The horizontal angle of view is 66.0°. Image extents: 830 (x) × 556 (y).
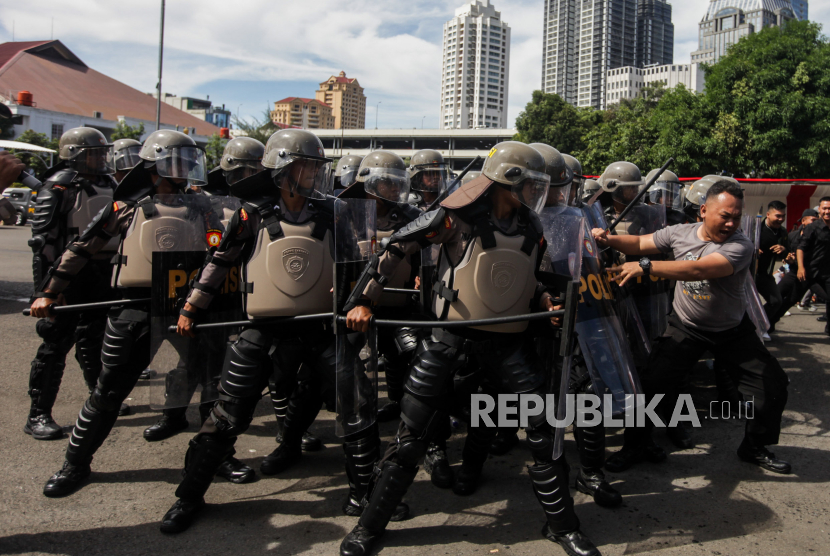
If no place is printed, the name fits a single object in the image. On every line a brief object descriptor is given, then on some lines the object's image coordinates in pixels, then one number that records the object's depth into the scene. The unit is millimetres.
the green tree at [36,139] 37675
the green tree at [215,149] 30742
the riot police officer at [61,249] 4637
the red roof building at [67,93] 55688
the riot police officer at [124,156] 5555
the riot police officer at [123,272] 3777
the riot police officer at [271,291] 3381
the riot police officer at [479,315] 3152
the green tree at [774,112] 18234
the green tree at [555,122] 49562
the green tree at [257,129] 34469
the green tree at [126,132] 37281
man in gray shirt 3947
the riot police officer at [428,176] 6371
